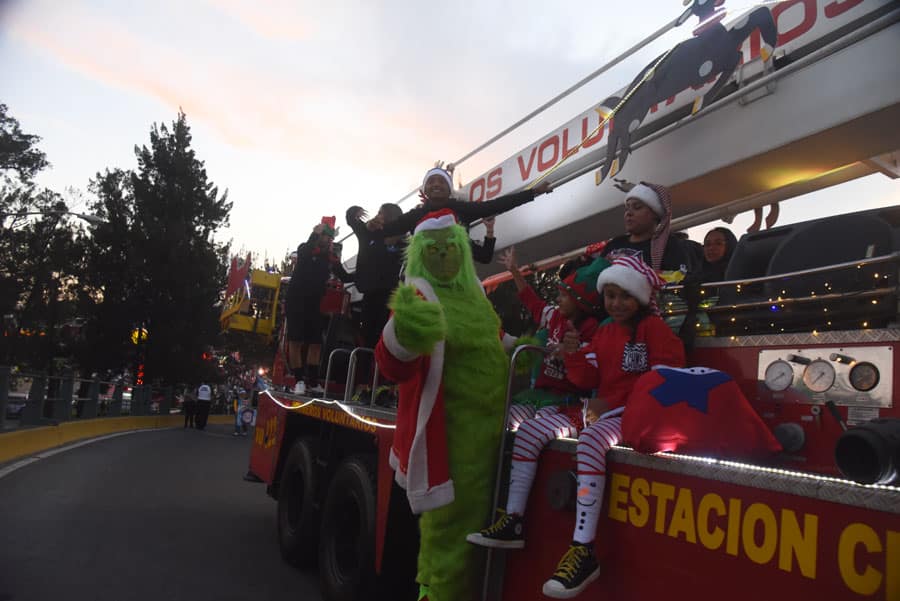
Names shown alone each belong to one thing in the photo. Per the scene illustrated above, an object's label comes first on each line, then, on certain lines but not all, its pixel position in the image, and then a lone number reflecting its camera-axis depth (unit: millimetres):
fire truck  1705
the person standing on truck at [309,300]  6867
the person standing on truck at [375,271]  5480
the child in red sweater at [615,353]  2379
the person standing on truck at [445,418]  2861
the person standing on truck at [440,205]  4488
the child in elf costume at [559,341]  3234
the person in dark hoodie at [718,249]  3807
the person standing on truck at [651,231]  3270
